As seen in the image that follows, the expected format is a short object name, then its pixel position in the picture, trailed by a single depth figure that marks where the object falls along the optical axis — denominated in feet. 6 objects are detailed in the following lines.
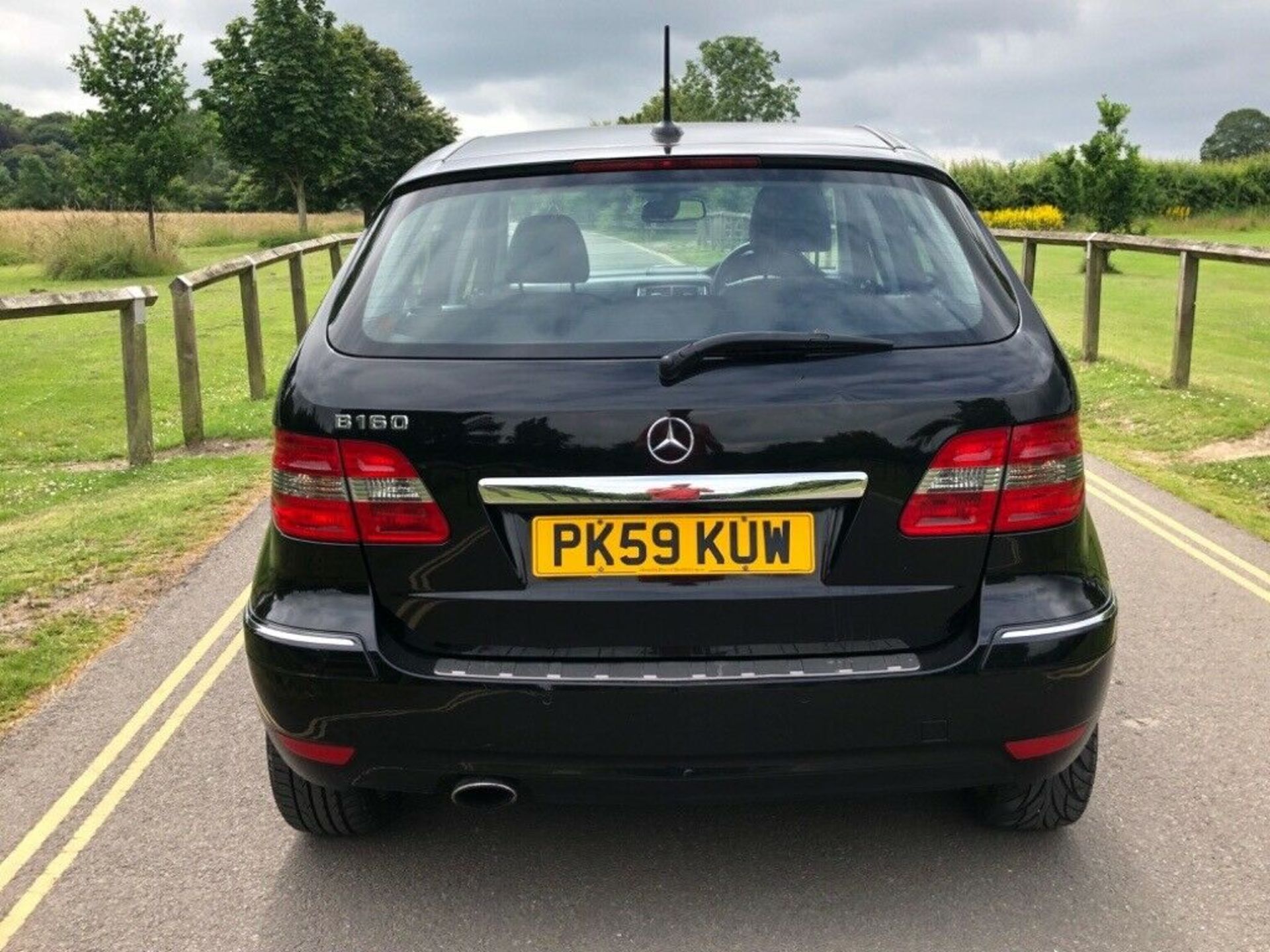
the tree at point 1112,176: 100.63
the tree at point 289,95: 173.88
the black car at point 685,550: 9.10
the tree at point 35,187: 294.66
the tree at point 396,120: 258.57
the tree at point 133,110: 121.29
